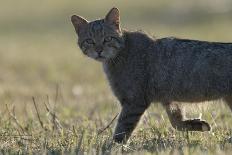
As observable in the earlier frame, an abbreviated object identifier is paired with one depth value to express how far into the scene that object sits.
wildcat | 17.27
